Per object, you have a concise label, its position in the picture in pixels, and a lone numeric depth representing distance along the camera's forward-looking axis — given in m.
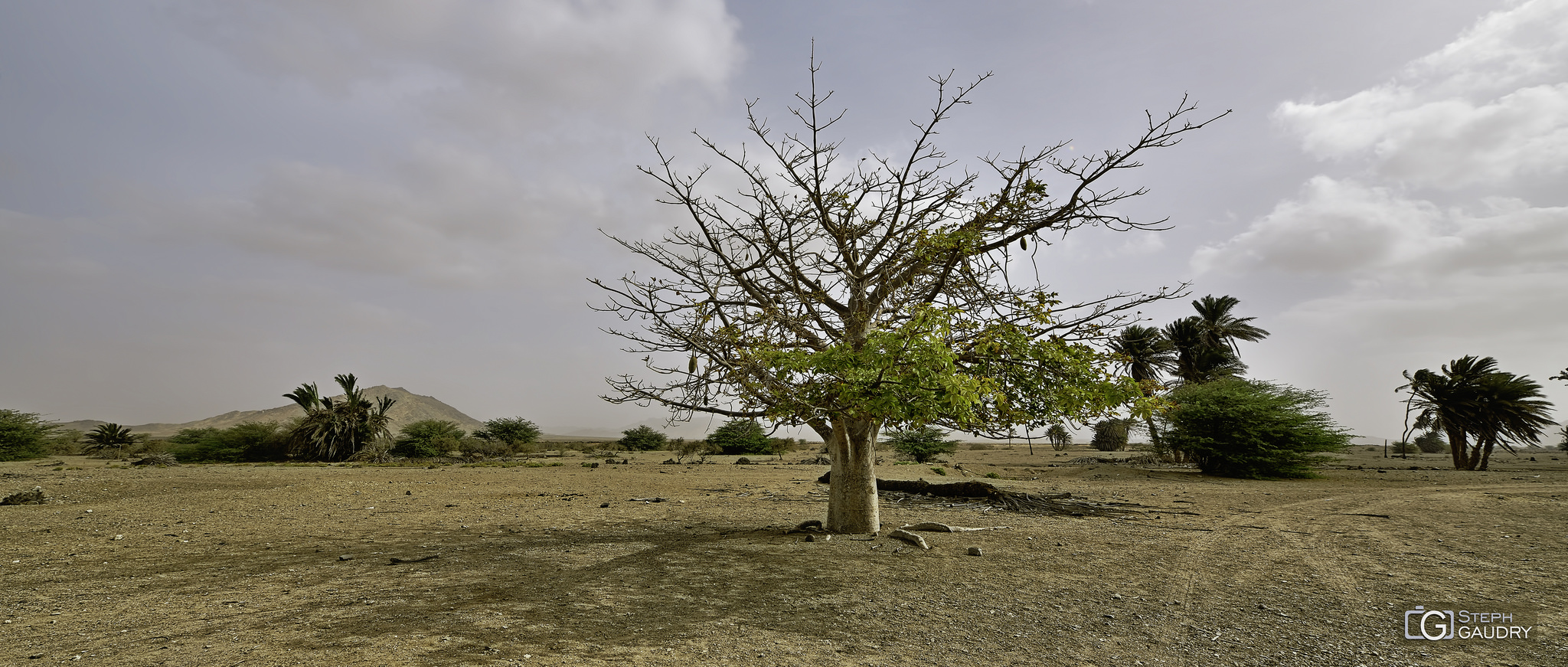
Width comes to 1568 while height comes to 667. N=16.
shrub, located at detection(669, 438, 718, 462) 44.90
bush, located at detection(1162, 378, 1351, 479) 23.91
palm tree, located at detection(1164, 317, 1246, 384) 35.59
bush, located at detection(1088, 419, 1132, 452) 58.05
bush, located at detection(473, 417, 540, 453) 47.53
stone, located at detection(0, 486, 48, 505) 12.73
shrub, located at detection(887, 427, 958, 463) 34.88
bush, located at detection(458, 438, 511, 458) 41.19
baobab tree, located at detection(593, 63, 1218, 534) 6.37
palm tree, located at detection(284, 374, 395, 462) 32.84
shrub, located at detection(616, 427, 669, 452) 52.56
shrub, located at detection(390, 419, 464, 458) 39.09
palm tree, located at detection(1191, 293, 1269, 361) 36.81
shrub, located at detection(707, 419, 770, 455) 40.44
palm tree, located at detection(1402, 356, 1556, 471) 25.31
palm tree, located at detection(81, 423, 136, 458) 39.22
